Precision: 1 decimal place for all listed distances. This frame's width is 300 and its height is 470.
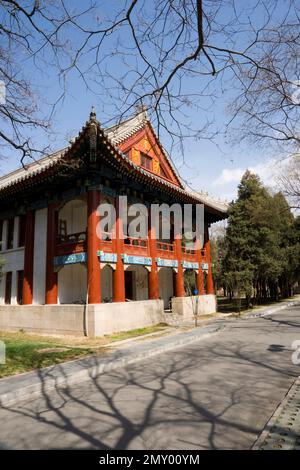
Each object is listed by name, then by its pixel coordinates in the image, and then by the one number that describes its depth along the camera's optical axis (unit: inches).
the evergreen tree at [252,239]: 1087.0
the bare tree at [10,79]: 214.8
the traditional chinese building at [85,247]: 561.9
